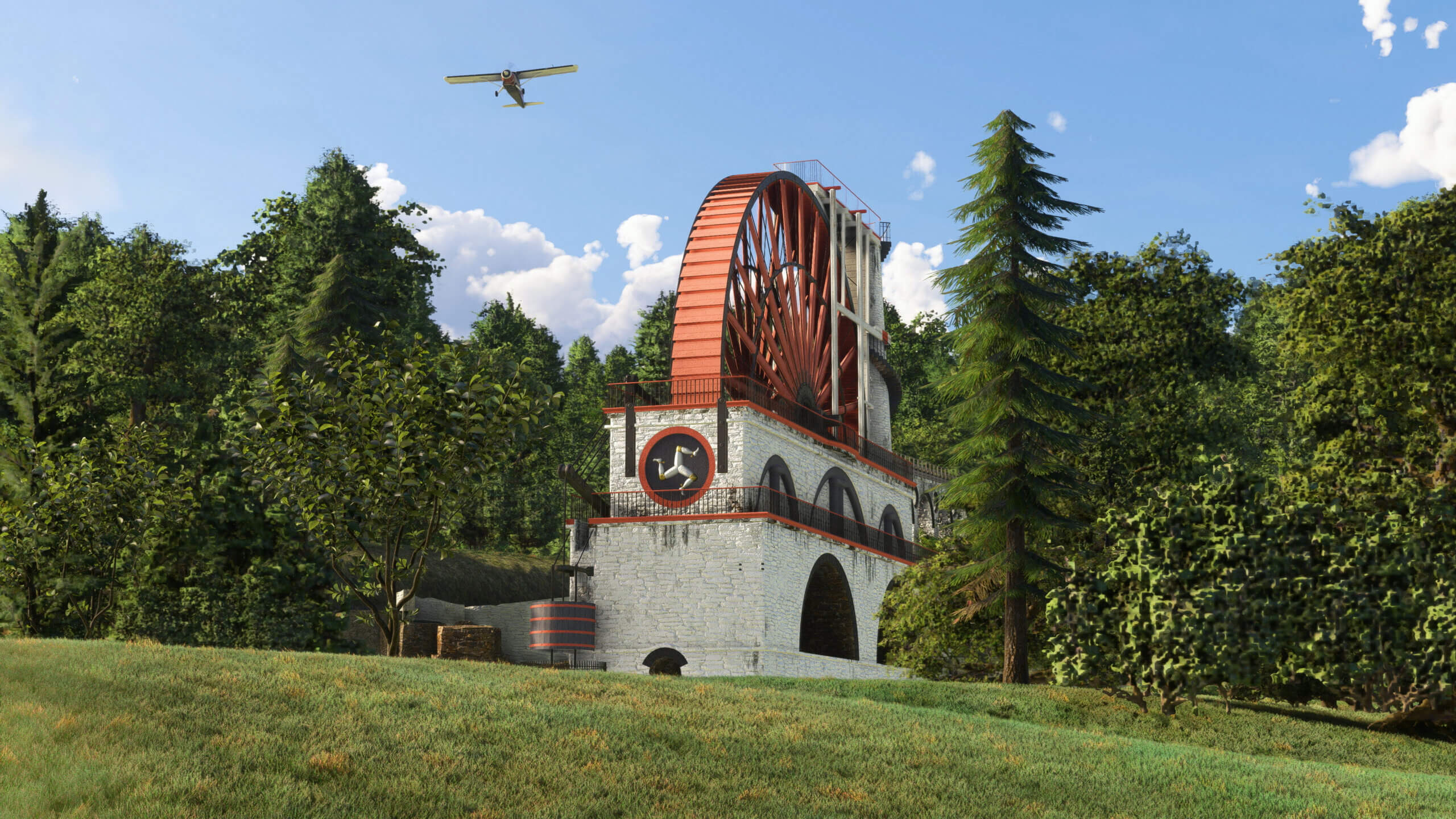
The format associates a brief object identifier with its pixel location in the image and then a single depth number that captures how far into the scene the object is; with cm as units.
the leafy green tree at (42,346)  3275
